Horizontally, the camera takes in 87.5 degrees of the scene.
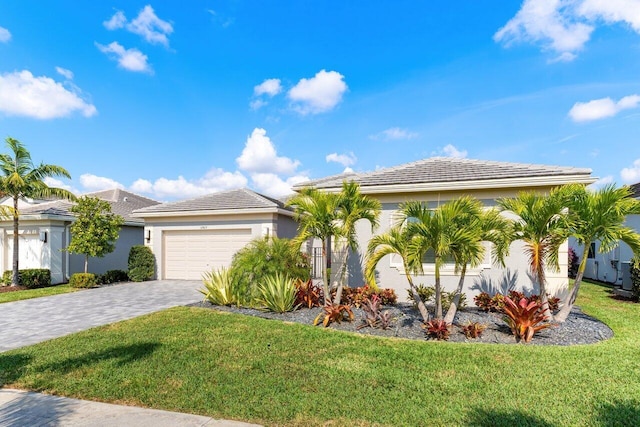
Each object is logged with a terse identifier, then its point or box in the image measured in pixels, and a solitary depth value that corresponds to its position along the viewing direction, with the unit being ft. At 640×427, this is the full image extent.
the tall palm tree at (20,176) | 48.14
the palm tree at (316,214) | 27.58
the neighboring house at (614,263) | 41.95
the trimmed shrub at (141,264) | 53.78
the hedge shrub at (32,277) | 49.42
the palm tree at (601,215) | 23.80
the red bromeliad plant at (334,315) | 25.64
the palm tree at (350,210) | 27.89
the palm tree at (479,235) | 23.21
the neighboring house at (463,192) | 31.48
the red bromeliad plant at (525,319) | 21.83
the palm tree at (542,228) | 24.43
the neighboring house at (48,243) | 53.26
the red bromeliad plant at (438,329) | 22.27
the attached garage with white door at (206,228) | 51.39
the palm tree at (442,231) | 22.76
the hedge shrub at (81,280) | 47.47
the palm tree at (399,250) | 24.23
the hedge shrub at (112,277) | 52.03
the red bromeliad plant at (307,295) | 30.63
